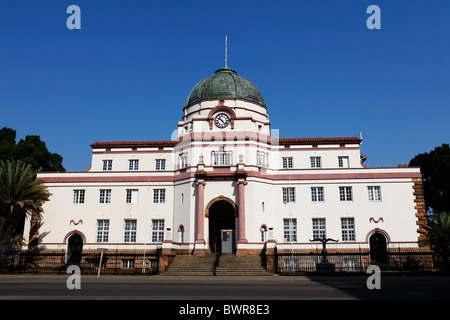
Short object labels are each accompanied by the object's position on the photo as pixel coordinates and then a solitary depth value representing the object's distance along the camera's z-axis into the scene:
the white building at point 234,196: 36.88
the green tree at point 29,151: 47.84
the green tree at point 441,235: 32.28
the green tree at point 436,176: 51.56
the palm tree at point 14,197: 33.69
